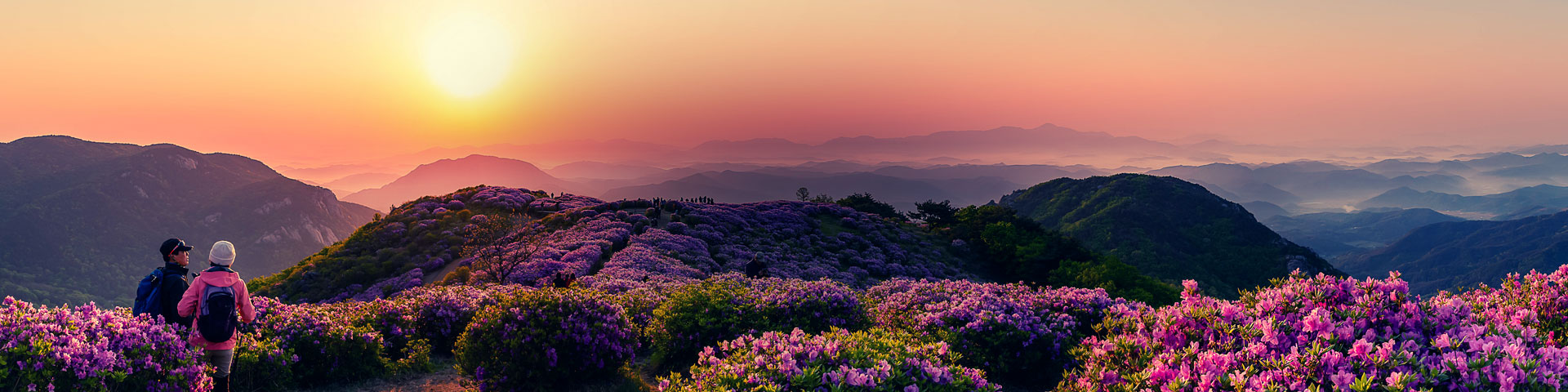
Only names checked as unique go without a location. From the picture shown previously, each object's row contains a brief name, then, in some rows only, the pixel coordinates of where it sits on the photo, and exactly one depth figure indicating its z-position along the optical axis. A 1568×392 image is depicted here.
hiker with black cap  8.27
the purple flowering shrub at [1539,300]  7.04
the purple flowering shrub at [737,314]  11.43
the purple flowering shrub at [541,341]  10.17
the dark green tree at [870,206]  58.97
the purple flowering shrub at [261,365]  9.87
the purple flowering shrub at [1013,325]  11.20
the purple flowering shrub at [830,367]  5.54
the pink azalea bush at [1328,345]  4.71
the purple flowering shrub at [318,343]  10.89
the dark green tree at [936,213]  52.97
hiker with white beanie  7.90
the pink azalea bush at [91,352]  6.59
